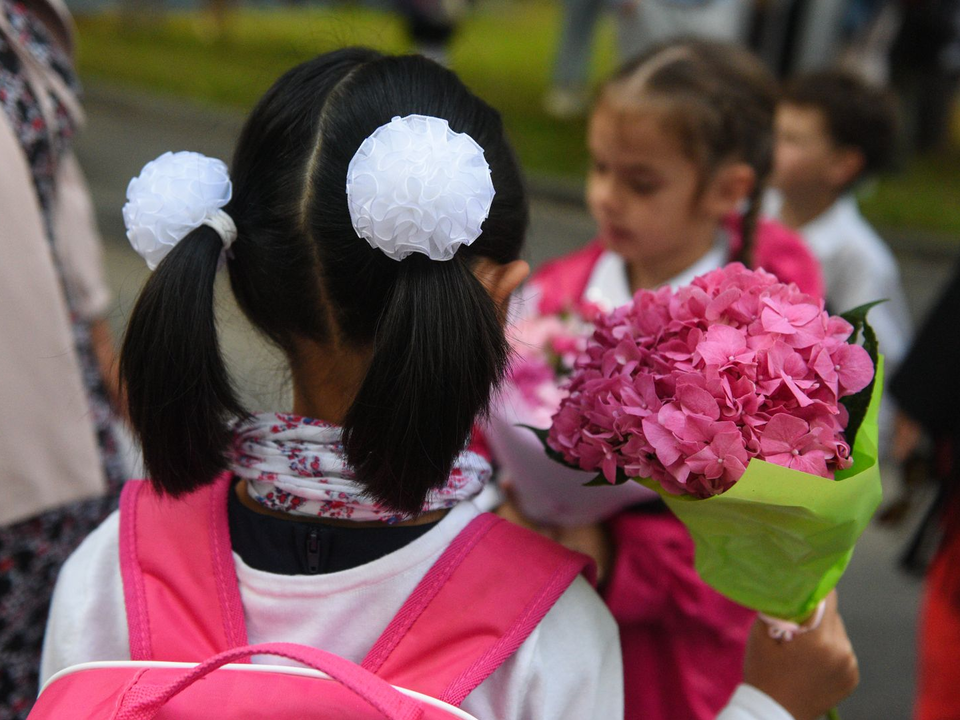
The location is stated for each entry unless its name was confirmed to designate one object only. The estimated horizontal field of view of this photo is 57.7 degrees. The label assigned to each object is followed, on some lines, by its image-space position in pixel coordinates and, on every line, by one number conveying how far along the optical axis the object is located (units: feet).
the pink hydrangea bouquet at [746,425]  3.02
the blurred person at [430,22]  28.37
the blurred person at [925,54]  23.65
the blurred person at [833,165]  9.75
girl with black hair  2.98
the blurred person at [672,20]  15.33
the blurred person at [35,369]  4.59
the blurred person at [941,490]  6.26
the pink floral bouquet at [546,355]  5.42
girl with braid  4.99
